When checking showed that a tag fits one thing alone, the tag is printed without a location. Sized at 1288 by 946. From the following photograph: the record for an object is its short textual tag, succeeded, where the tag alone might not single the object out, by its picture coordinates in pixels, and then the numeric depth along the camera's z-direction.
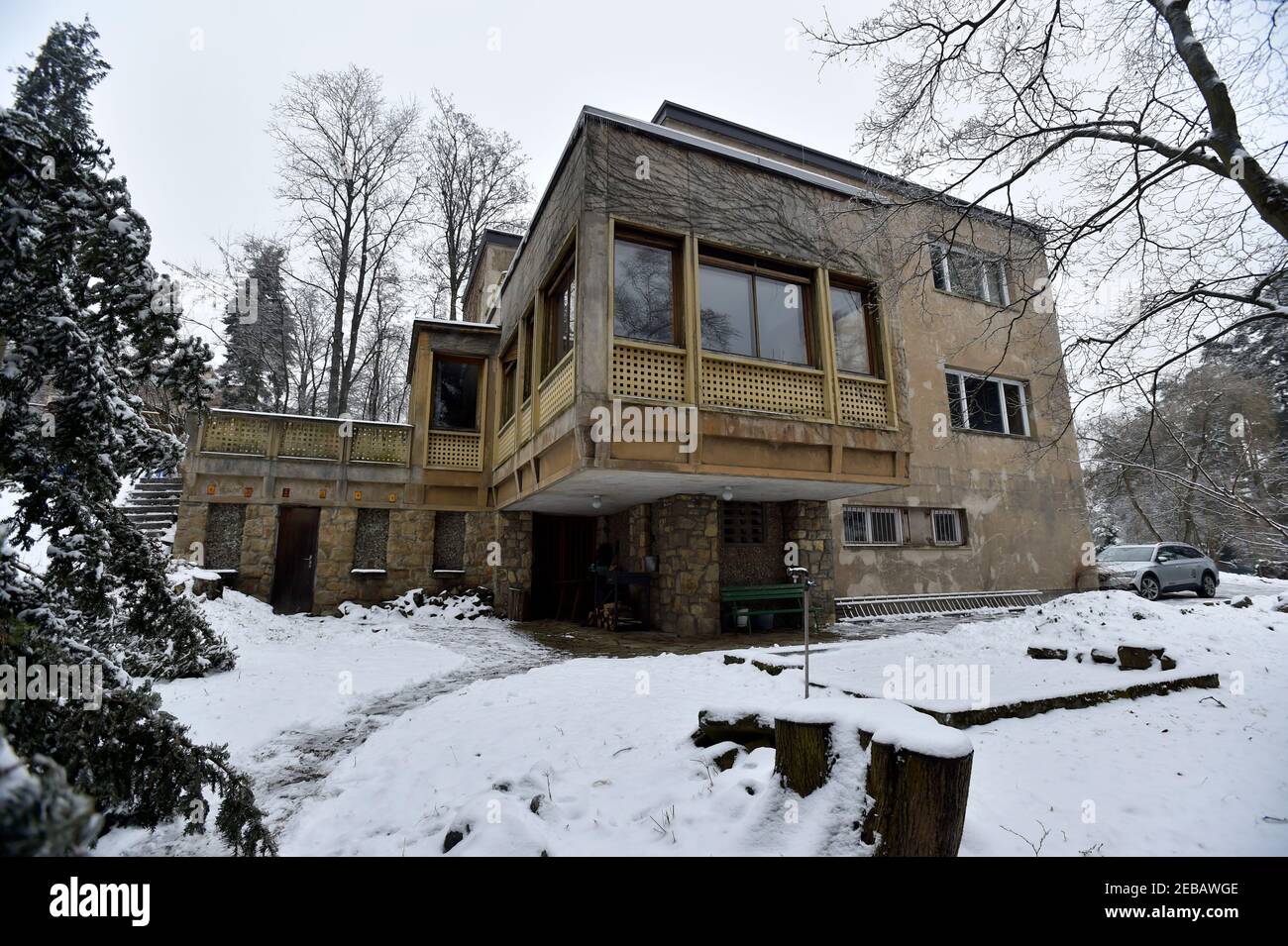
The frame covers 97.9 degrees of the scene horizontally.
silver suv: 15.59
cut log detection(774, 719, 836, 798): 2.72
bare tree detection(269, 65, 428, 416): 20.17
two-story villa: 8.51
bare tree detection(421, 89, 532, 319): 22.52
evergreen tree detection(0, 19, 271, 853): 2.31
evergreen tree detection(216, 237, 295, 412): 21.66
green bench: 10.02
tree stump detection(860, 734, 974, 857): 2.20
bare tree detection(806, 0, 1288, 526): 5.39
